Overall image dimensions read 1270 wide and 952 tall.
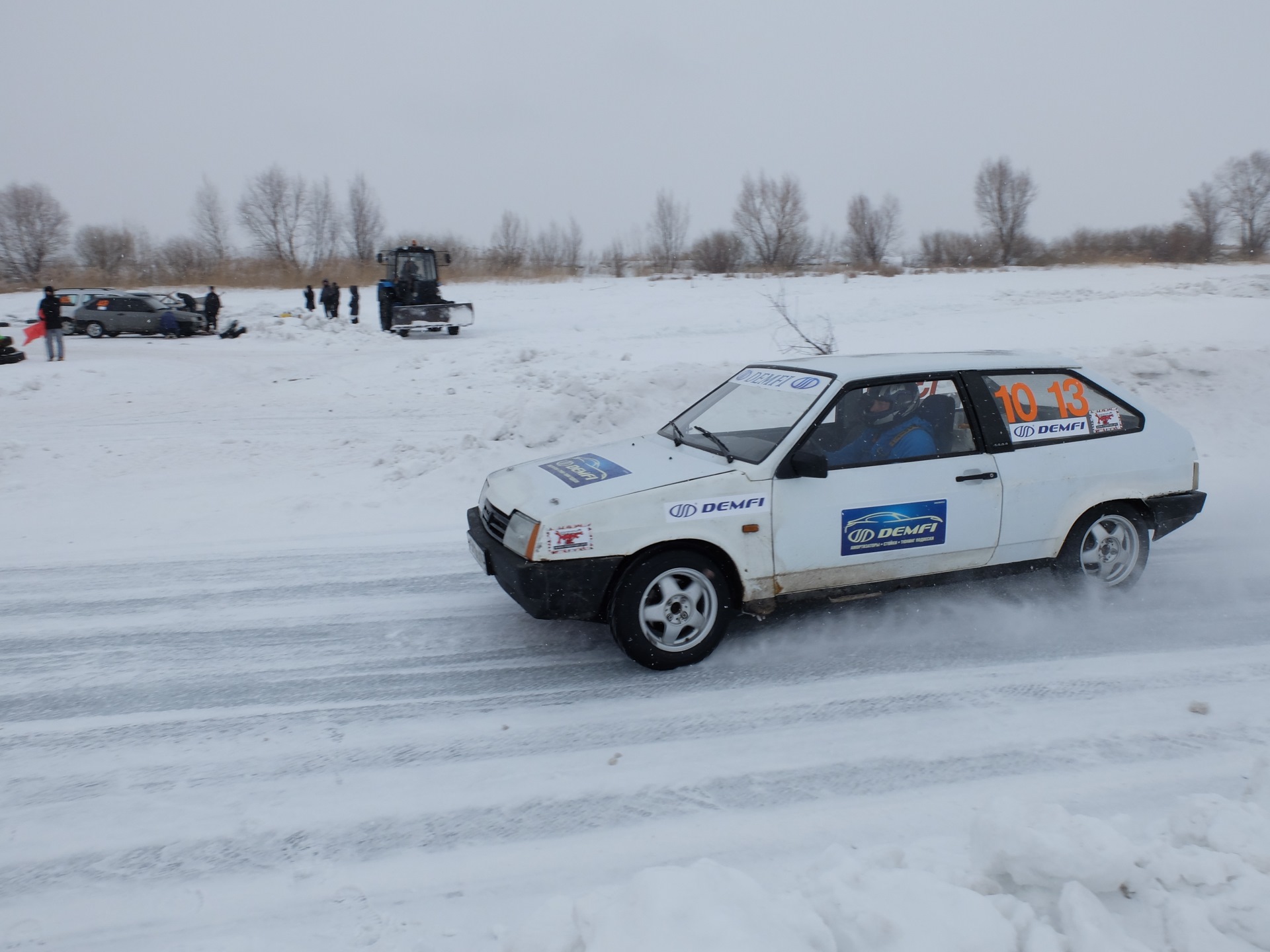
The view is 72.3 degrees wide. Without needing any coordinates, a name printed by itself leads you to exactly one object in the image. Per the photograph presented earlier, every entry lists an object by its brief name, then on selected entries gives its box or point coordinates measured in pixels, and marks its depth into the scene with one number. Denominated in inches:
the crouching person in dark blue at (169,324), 1053.8
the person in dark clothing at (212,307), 1086.3
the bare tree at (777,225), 2266.2
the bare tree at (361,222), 2650.1
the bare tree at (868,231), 2385.6
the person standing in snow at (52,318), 743.1
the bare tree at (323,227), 2652.6
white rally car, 174.1
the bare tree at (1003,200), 2235.5
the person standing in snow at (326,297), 1125.7
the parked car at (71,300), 1099.9
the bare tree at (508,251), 2000.2
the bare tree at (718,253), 2132.1
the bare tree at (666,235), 2642.7
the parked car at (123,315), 1059.9
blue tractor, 959.0
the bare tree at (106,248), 2464.3
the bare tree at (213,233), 2677.2
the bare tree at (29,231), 2610.7
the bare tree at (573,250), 2802.7
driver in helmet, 189.8
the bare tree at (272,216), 2635.3
